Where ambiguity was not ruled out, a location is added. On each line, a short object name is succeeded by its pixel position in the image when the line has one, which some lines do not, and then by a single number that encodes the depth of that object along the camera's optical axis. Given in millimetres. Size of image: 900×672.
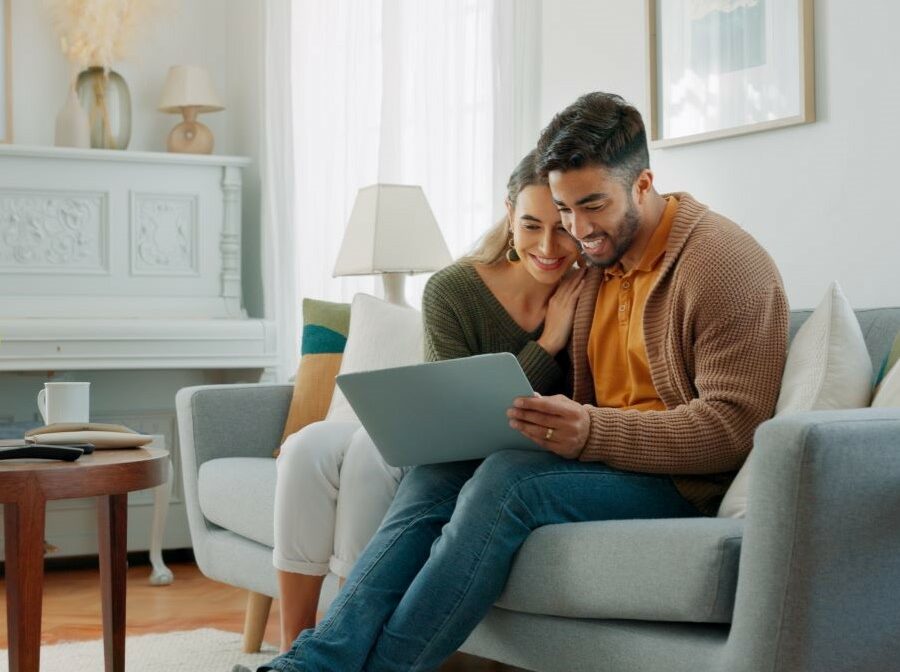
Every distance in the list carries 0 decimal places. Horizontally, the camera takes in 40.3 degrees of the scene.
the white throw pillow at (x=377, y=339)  2900
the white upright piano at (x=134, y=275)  3943
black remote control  2033
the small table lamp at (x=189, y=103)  4270
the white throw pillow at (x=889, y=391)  1720
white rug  2721
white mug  2432
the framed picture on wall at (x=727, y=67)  2504
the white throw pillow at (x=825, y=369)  1825
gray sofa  1494
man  1825
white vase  4148
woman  2240
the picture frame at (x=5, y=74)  4215
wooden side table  1945
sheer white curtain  3242
